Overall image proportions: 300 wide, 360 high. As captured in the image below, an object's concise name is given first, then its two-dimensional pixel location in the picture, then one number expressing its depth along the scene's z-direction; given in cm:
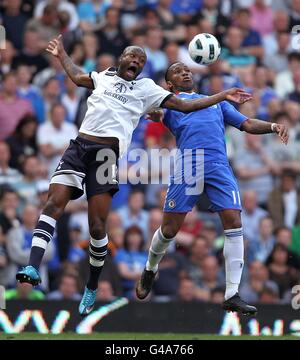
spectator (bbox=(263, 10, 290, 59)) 2183
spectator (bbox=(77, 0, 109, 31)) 2117
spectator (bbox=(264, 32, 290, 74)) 2152
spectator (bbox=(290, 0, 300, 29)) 2244
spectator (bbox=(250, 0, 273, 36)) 2222
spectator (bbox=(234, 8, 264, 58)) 2153
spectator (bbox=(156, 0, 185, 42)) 2152
